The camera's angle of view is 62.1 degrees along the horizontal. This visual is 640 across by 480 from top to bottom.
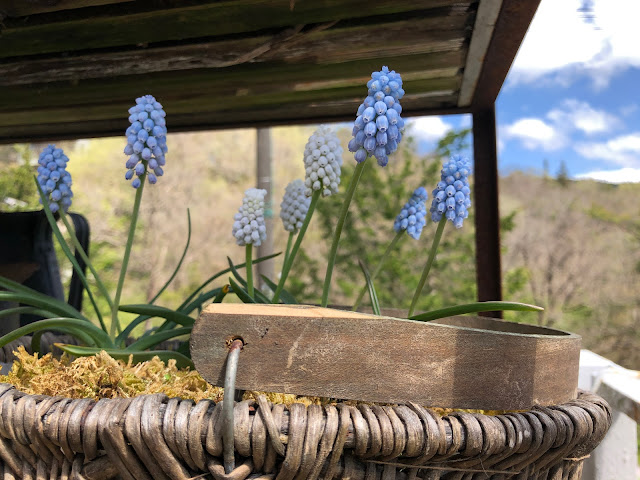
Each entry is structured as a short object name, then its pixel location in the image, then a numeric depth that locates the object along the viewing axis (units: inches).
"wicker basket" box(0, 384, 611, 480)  14.2
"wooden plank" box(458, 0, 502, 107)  21.8
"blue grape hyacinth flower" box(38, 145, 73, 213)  25.8
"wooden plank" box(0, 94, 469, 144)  36.3
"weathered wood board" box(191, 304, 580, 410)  15.9
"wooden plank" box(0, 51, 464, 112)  28.8
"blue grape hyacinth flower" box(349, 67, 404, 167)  18.7
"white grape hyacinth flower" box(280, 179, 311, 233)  28.9
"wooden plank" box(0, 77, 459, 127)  33.0
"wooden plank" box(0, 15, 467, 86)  25.1
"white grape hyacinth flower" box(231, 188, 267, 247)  24.6
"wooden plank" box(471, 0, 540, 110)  20.8
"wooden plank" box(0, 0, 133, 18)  22.6
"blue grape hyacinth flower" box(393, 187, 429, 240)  26.6
